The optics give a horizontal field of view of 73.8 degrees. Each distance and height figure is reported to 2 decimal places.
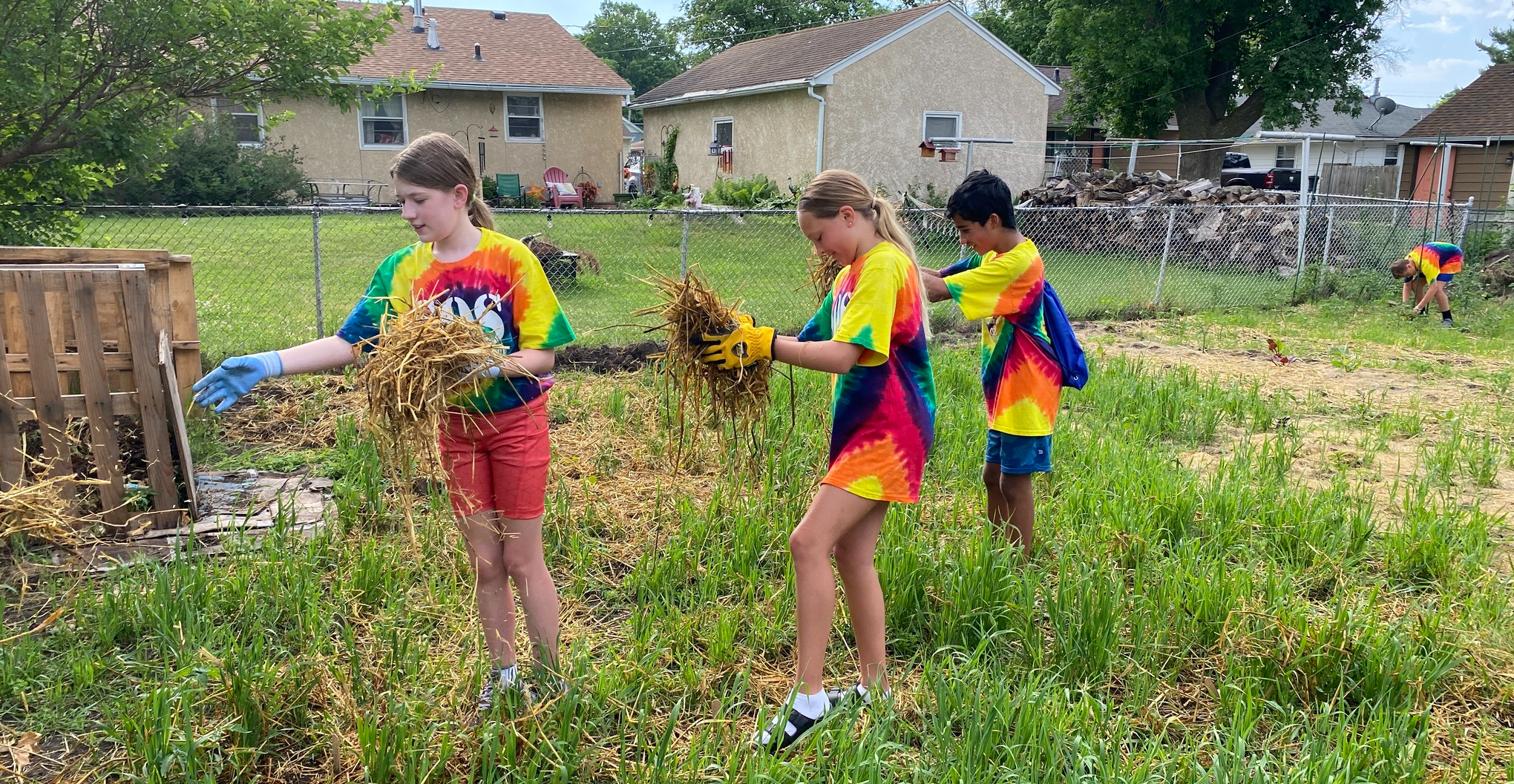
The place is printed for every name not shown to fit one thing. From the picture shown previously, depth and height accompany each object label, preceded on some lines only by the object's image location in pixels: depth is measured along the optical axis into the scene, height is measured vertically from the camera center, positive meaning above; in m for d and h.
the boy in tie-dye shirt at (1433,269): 11.98 -0.84
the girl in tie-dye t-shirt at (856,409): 2.83 -0.61
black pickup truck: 28.78 +0.58
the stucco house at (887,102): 21.12 +2.01
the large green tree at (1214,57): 26.91 +3.77
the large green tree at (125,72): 6.07 +0.77
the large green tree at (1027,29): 32.09 +5.76
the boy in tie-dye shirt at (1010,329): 3.97 -0.53
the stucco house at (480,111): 23.27 +1.92
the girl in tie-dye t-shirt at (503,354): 2.84 -0.45
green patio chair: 23.69 +0.15
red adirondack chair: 22.92 -0.03
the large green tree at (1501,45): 69.69 +10.59
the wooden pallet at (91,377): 4.28 -0.82
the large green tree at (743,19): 53.38 +9.24
